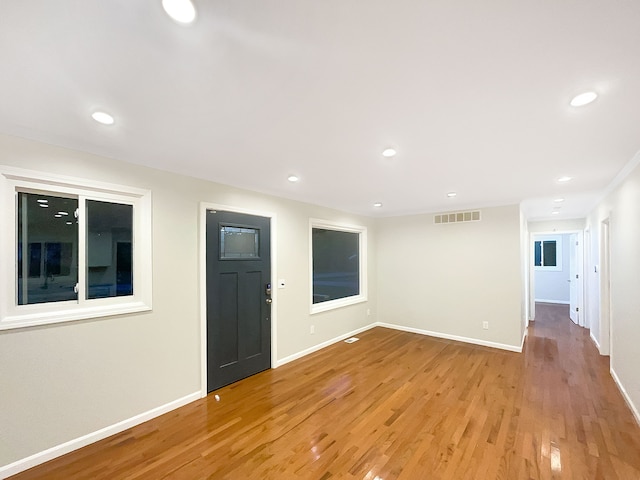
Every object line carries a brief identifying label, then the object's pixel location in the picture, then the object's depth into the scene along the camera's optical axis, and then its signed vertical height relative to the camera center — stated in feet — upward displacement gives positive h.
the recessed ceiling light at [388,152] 7.65 +2.59
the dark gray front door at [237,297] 10.45 -2.15
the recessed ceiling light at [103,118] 5.80 +2.74
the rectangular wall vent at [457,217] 15.92 +1.55
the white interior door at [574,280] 20.70 -2.91
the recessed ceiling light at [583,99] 5.00 +2.66
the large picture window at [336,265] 15.69 -1.36
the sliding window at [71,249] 6.64 -0.12
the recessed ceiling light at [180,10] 3.18 +2.77
